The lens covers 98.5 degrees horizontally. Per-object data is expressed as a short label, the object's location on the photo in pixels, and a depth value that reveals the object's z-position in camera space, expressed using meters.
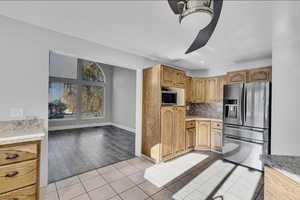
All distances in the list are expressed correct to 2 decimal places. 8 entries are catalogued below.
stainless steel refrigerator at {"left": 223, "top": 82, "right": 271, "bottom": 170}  2.71
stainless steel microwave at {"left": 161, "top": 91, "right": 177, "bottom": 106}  3.11
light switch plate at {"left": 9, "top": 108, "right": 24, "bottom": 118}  1.85
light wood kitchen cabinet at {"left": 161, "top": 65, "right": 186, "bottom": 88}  3.02
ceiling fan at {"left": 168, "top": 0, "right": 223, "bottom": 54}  1.13
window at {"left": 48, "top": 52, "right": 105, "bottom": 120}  5.92
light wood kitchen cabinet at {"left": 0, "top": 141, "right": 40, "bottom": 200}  1.40
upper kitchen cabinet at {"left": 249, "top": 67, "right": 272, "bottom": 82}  2.99
